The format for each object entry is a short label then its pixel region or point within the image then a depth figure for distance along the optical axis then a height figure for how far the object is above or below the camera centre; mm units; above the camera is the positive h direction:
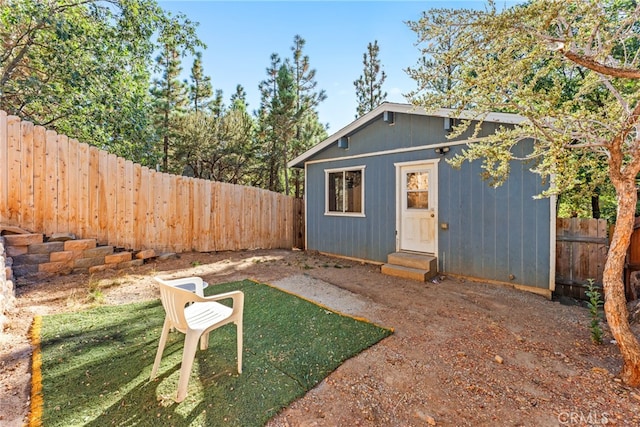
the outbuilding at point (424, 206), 4664 +90
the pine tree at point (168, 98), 13005 +5587
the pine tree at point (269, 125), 14213 +4420
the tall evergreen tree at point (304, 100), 14273 +6065
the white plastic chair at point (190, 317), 1902 -853
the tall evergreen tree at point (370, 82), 14914 +7129
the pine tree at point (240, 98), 17033 +7157
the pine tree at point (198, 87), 15828 +7246
